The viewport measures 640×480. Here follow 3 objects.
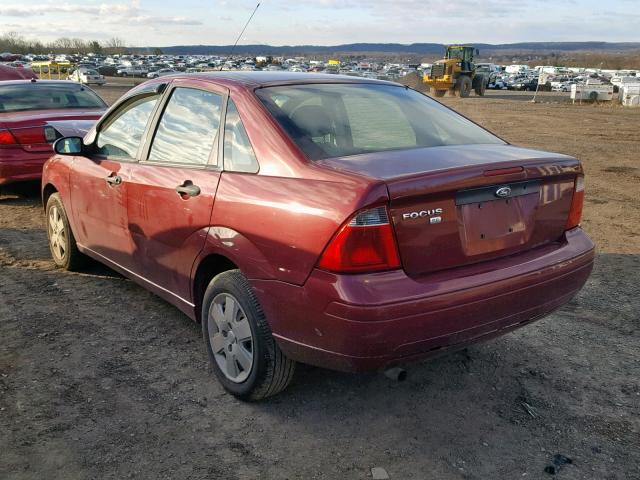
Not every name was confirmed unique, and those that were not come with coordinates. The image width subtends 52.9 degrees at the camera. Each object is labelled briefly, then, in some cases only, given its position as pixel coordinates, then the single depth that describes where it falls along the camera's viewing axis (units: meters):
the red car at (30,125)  7.80
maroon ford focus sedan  2.73
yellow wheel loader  36.44
